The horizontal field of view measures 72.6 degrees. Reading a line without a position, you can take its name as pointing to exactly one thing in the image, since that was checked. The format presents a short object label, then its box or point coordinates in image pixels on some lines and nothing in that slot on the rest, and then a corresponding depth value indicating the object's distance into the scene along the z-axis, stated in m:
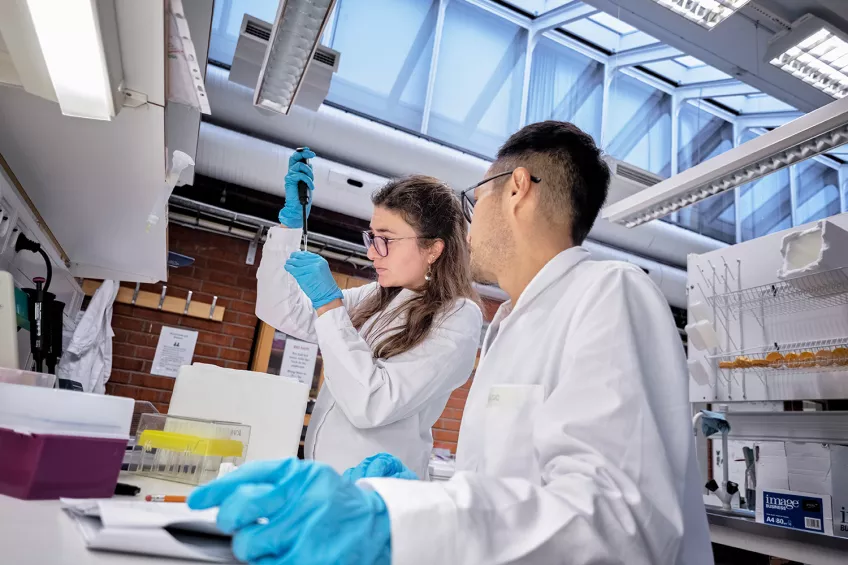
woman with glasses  1.42
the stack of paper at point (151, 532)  0.57
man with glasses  0.52
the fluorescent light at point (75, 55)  1.00
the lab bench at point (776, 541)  1.59
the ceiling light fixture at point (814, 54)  2.74
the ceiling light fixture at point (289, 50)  2.03
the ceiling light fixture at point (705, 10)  2.58
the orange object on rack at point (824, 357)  2.29
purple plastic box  0.79
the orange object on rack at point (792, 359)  2.40
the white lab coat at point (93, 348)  3.50
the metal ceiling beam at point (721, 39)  2.78
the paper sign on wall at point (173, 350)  4.24
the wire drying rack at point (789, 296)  2.38
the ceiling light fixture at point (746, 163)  2.29
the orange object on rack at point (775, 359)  2.47
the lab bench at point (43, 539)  0.52
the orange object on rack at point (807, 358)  2.36
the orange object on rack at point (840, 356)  2.24
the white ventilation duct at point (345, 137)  3.44
